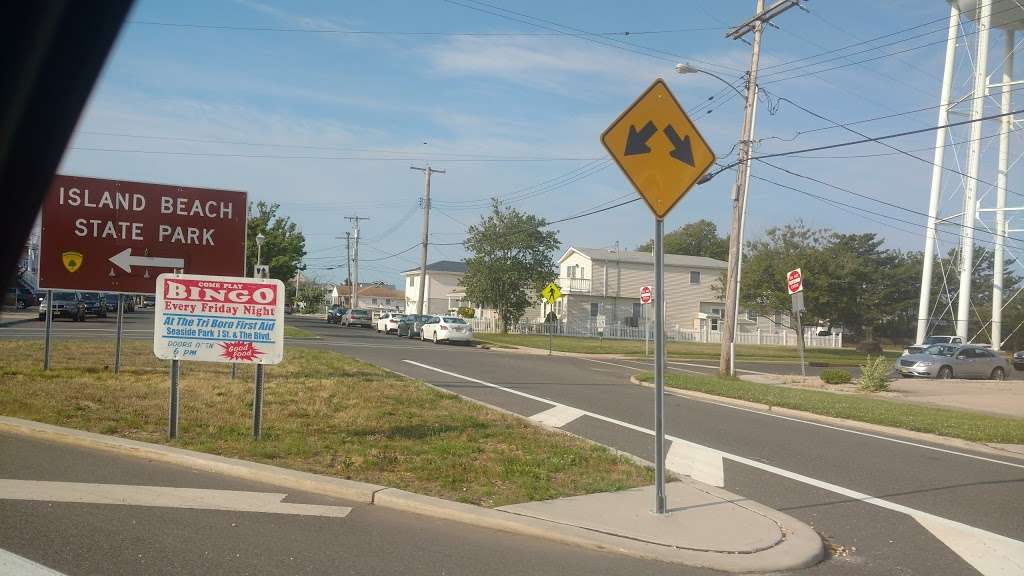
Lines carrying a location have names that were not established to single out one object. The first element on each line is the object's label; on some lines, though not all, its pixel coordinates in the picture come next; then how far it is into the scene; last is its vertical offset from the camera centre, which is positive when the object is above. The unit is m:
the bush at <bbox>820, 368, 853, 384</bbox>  23.18 -1.51
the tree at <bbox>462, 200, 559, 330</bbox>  54.00 +3.22
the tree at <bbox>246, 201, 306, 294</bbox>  51.65 +3.58
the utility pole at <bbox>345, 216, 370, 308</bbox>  78.69 +2.82
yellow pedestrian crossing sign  33.84 +0.80
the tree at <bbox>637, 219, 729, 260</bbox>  104.06 +9.65
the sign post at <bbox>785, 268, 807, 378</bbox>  22.09 +0.92
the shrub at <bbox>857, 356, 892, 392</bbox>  21.11 -1.34
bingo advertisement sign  9.68 -0.26
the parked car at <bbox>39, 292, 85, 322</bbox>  38.54 -0.83
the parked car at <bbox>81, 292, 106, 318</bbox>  43.73 -0.78
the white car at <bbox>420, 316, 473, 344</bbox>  40.49 -1.19
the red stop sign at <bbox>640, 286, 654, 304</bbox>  33.38 +0.85
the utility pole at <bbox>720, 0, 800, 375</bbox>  23.48 +3.52
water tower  33.28 +8.44
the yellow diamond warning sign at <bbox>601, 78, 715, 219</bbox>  7.20 +1.51
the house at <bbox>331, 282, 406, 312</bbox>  130.25 +0.99
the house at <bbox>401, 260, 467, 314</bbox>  78.57 +1.84
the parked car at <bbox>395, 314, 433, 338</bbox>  44.94 -1.11
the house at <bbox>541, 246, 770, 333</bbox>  60.38 +1.98
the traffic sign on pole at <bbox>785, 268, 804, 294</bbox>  22.23 +1.11
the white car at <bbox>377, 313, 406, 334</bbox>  51.34 -1.25
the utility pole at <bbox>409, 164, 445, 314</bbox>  50.32 +4.25
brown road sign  12.89 +1.01
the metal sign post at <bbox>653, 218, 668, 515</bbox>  6.86 -0.60
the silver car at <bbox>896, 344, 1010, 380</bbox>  28.69 -1.23
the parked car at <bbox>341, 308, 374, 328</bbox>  60.50 -1.16
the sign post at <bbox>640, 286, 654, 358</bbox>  33.38 +0.86
